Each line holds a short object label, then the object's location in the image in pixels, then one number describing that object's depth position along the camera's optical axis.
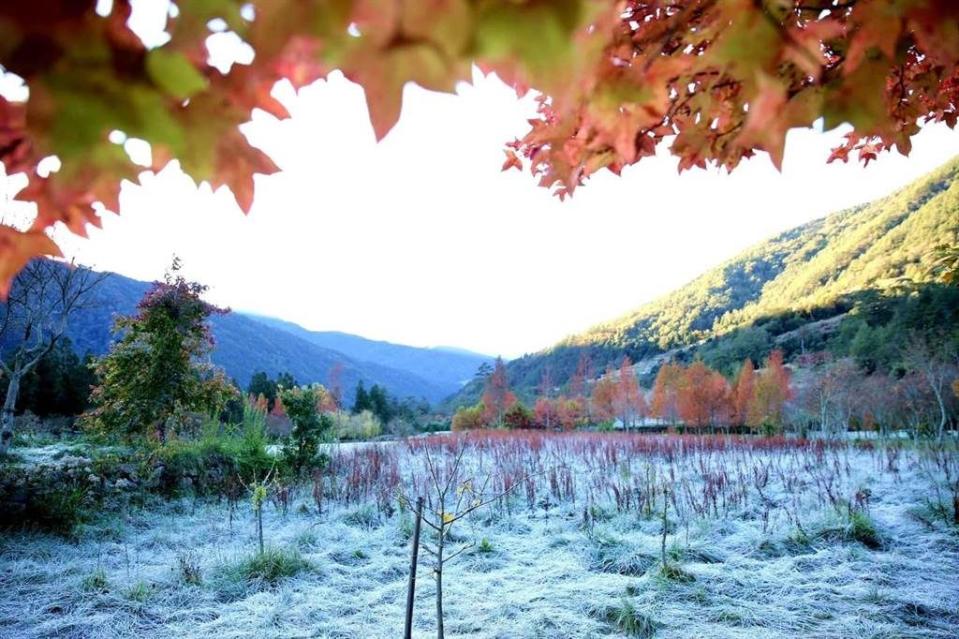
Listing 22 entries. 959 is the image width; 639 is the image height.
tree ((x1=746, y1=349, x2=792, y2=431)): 22.73
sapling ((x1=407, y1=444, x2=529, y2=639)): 2.17
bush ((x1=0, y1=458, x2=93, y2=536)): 4.77
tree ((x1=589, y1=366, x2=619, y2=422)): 29.92
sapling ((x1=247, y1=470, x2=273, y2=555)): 4.16
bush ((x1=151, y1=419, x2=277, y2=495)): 6.41
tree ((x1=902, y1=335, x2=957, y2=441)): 15.04
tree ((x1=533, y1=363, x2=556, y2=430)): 23.55
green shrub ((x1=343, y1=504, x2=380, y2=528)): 5.38
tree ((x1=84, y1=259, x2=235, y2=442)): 7.79
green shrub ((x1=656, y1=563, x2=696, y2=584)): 3.59
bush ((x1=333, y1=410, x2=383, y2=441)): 23.04
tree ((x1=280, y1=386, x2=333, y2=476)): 7.30
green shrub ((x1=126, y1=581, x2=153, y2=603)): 3.42
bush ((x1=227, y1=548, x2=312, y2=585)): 3.80
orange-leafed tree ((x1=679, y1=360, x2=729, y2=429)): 23.81
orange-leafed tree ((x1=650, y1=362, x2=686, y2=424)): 28.58
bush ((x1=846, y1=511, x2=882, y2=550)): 4.31
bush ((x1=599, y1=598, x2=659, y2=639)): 2.93
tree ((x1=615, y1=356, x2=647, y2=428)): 28.68
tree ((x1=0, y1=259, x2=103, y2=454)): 7.40
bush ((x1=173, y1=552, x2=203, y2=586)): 3.70
